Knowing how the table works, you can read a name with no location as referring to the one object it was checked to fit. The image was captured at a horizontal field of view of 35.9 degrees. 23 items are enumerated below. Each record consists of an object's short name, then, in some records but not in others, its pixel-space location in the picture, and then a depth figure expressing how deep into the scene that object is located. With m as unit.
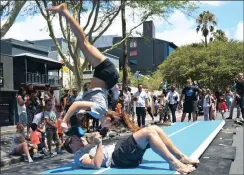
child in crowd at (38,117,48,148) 9.20
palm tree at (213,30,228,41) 55.18
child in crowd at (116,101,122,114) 13.21
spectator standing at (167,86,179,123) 12.95
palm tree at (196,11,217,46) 53.64
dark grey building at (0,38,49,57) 26.13
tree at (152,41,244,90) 41.38
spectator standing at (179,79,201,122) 11.88
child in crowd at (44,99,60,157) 9.09
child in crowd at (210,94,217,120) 14.55
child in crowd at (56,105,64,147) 9.63
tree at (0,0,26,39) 6.89
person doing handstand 5.12
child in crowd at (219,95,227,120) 15.82
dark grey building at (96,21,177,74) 61.09
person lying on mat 4.81
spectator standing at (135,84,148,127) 13.14
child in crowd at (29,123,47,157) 8.87
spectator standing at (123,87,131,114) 15.47
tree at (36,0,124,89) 12.80
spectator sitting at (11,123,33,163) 8.56
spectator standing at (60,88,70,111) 11.62
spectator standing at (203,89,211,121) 13.94
